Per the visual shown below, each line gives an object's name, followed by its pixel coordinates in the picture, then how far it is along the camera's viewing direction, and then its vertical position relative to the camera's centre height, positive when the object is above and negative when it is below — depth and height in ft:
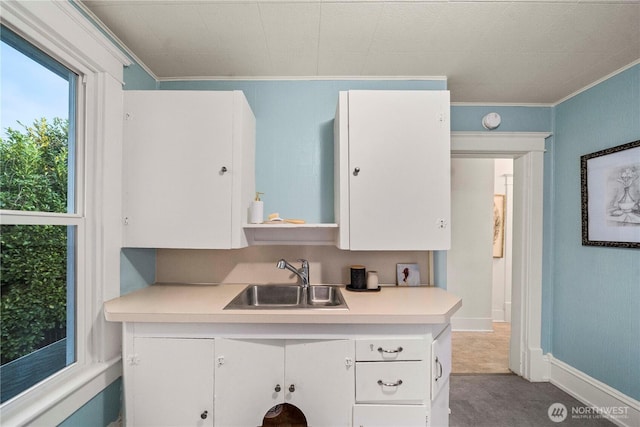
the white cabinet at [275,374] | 4.79 -2.47
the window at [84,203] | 4.22 +0.15
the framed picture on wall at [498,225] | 13.55 -0.46
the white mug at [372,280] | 6.42 -1.36
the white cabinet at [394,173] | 5.84 +0.78
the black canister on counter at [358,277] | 6.46 -1.31
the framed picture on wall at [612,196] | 6.29 +0.42
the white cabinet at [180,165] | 5.66 +0.87
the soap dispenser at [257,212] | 6.23 +0.03
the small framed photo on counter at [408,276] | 6.88 -1.36
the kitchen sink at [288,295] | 6.61 -1.74
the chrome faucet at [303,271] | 6.47 -1.21
